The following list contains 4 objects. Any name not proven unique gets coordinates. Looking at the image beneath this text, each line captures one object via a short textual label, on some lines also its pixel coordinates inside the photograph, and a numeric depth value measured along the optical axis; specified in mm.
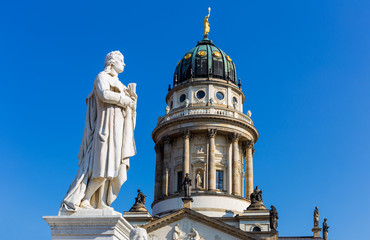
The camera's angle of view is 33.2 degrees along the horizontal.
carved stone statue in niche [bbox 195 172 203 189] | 65500
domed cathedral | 62344
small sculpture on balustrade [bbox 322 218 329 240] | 67900
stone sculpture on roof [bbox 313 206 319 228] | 66688
